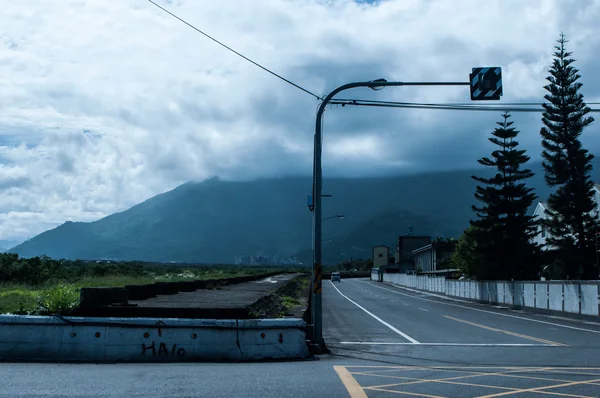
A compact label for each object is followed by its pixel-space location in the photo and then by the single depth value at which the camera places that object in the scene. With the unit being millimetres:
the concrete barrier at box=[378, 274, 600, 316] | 28625
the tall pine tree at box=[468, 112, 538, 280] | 63656
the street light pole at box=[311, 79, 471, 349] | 15625
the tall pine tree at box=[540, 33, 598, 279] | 58438
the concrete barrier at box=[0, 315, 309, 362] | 12594
